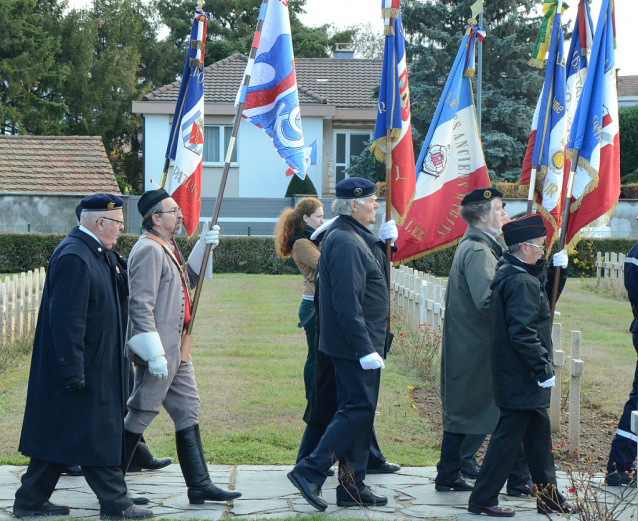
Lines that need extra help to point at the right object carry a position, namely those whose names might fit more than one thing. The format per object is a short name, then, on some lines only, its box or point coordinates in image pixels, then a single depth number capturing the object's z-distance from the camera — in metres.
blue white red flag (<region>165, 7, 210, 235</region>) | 13.58
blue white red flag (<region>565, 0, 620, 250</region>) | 13.12
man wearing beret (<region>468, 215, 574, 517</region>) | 9.25
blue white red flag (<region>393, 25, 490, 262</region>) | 14.63
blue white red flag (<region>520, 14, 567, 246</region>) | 14.02
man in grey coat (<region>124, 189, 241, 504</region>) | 9.55
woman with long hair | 12.69
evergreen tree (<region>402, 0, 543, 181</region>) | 55.16
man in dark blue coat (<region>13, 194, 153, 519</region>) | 9.12
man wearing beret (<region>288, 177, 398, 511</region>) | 9.59
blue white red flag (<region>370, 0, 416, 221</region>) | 12.53
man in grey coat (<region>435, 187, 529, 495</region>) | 10.42
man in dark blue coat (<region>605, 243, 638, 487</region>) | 10.62
